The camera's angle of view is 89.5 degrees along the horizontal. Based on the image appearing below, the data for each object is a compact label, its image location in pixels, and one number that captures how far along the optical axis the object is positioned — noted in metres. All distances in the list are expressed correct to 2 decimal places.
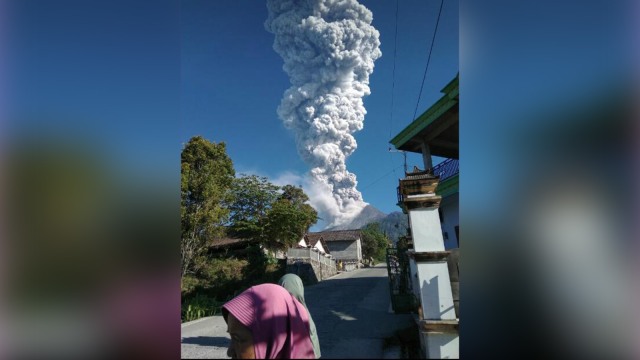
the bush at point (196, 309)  4.76
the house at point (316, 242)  17.07
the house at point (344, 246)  29.14
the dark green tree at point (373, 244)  38.14
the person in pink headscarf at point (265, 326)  1.87
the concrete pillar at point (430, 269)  2.09
